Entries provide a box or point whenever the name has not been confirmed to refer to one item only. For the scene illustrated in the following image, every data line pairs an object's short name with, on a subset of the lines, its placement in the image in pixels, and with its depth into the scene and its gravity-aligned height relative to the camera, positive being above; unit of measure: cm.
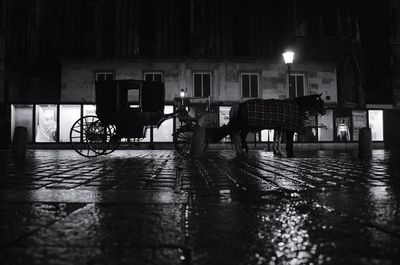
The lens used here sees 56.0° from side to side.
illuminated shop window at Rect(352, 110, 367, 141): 2447 +121
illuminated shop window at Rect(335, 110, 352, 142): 2459 +89
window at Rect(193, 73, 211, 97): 2512 +371
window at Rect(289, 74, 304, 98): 2579 +378
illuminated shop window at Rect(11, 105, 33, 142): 2316 +157
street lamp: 1509 +333
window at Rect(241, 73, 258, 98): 2531 +366
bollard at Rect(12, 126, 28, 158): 1053 -7
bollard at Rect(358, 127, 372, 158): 1020 -12
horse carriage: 1054 +81
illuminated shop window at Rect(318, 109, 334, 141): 2473 +64
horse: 1129 +76
